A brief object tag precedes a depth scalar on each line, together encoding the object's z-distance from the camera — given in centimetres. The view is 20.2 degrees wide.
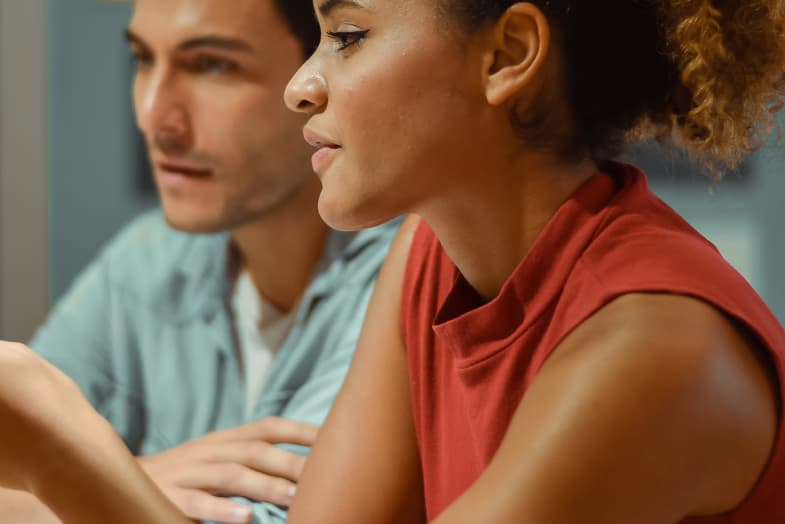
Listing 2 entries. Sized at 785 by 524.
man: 165
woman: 118
